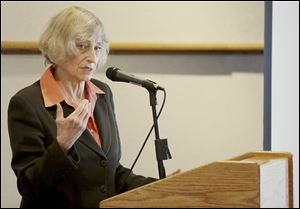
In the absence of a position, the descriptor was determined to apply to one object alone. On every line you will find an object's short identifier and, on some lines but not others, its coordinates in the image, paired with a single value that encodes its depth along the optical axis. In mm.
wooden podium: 4032
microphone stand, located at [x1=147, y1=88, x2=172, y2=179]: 4472
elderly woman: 4596
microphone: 4468
